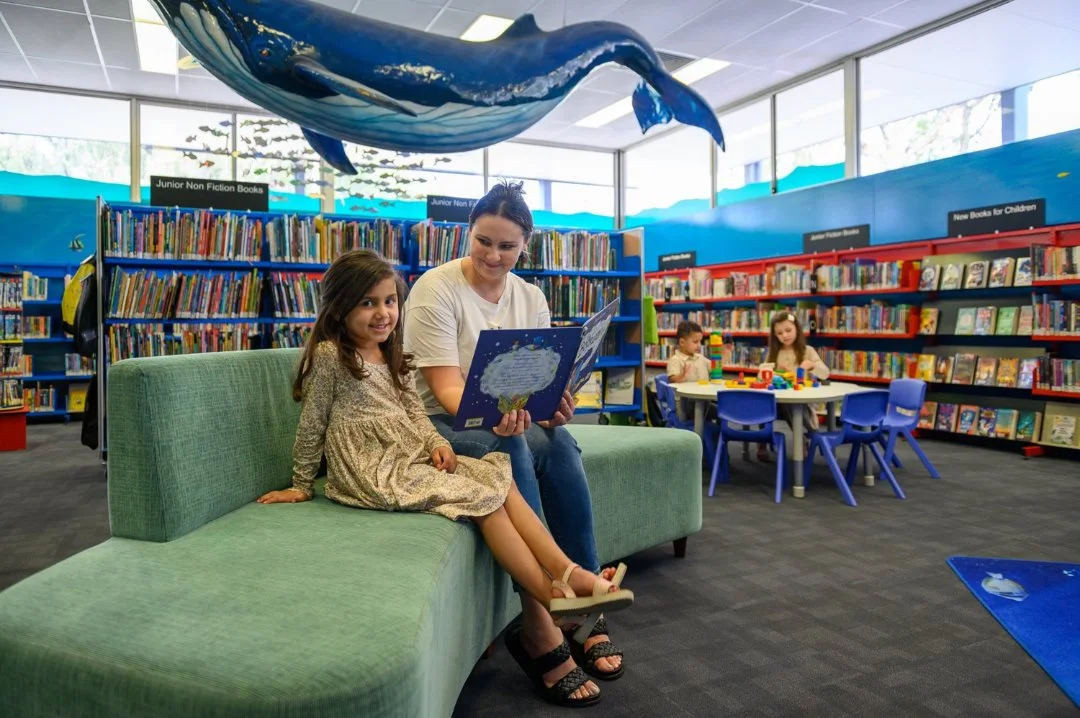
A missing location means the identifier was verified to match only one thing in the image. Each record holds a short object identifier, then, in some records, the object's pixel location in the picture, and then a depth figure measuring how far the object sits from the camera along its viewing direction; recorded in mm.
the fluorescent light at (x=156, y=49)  6324
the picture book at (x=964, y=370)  5773
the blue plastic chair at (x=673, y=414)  4398
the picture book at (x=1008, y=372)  5449
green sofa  917
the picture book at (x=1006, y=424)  5395
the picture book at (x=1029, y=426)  5250
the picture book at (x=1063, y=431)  5035
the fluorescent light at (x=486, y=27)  6324
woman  1757
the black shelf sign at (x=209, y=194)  4586
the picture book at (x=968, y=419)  5648
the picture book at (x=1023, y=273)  5332
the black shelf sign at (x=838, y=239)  6757
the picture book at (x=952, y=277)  5770
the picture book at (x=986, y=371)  5621
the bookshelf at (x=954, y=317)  5191
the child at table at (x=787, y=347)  4879
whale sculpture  1992
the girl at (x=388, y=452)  1628
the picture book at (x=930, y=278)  5941
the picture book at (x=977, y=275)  5605
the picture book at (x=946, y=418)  5789
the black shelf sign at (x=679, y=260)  8953
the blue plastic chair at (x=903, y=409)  4215
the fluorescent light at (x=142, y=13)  5731
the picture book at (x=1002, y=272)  5461
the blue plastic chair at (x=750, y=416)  3773
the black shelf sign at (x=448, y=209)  5219
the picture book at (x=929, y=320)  6023
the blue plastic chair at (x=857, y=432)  3768
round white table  3738
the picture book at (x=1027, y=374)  5312
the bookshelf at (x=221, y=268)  4434
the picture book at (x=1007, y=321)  5477
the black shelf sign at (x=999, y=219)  5391
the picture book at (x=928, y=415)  5934
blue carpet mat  1088
